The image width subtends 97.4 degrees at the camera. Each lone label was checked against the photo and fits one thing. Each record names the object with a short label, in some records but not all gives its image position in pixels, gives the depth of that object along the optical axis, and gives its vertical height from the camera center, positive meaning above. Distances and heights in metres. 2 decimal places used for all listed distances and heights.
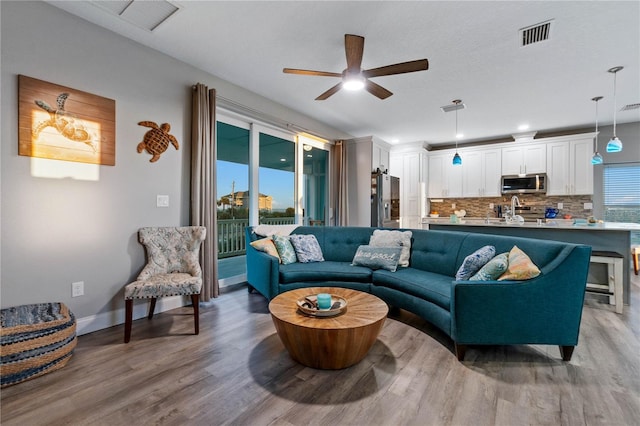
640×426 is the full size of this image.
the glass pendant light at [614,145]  3.94 +0.96
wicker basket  1.77 -0.87
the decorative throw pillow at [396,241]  3.31 -0.35
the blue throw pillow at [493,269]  2.17 -0.45
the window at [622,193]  5.34 +0.38
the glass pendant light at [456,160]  5.35 +1.00
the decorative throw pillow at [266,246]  3.40 -0.43
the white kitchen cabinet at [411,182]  6.96 +0.74
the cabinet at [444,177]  6.93 +0.89
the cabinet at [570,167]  5.56 +0.92
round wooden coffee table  1.83 -0.81
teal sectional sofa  2.01 -0.67
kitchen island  3.38 -0.27
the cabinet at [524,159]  5.99 +1.17
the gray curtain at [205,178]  3.30 +0.39
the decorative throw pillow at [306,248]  3.55 -0.47
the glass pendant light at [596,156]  4.21 +0.92
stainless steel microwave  5.93 +0.61
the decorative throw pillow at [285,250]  3.41 -0.47
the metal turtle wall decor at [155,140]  2.97 +0.77
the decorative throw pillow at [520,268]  2.04 -0.42
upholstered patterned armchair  2.45 -0.59
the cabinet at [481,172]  6.46 +0.95
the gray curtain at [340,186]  5.78 +0.53
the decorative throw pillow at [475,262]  2.40 -0.43
